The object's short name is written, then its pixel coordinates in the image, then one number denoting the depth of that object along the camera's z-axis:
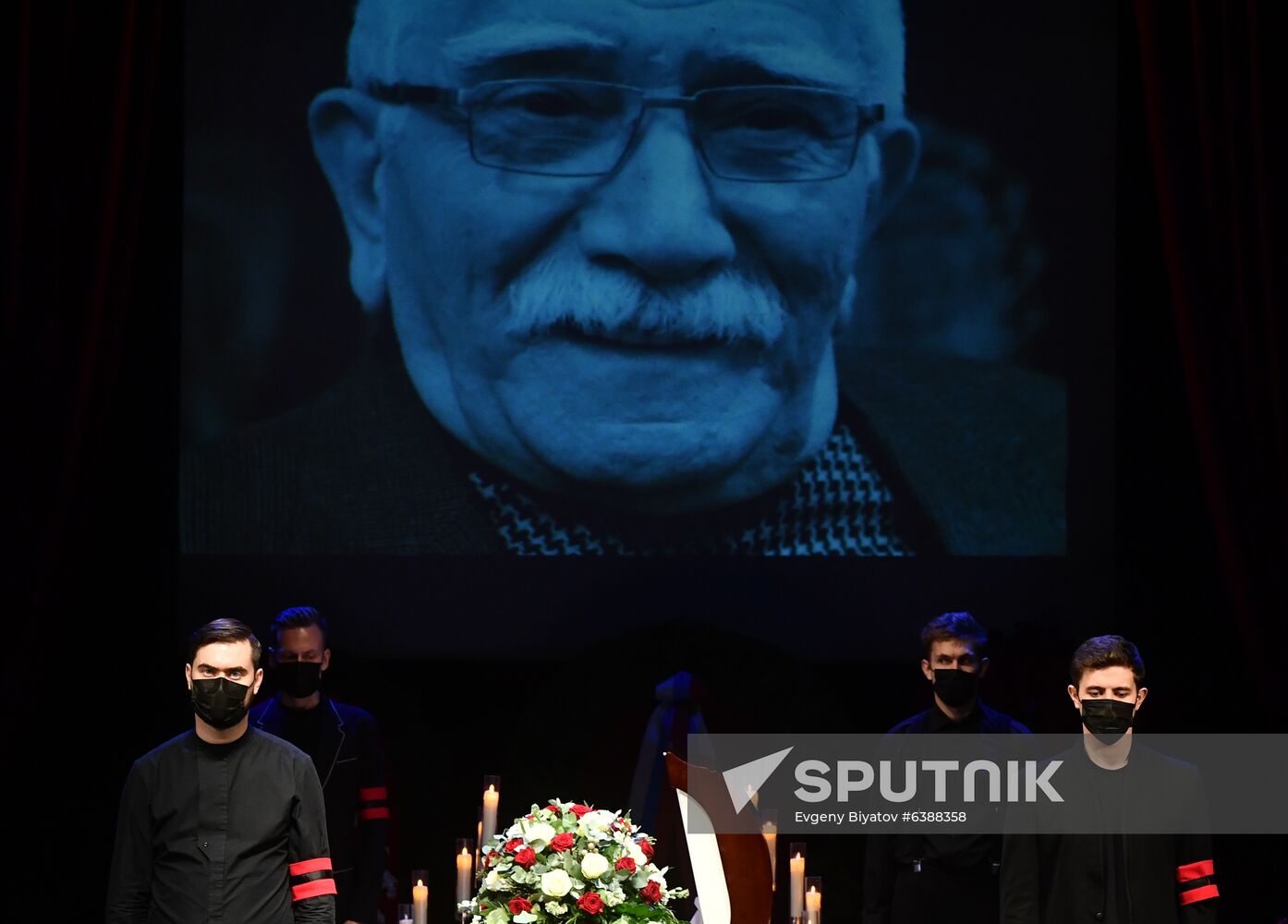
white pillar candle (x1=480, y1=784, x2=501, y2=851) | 8.36
